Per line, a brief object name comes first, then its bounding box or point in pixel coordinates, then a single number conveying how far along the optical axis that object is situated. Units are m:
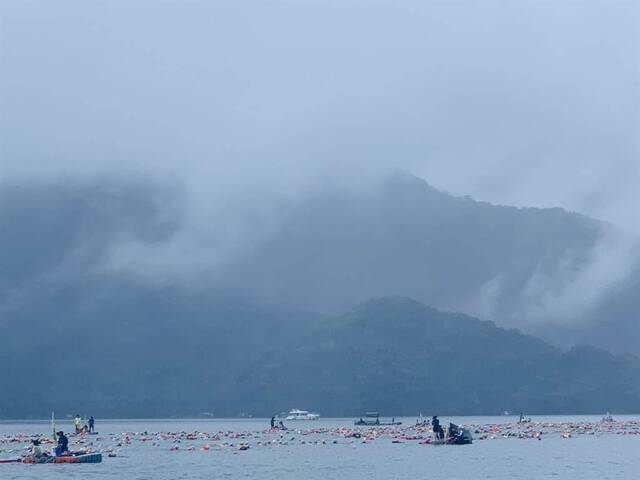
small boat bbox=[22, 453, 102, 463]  132.88
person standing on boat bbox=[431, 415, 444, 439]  168.38
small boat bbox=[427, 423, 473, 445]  168.12
